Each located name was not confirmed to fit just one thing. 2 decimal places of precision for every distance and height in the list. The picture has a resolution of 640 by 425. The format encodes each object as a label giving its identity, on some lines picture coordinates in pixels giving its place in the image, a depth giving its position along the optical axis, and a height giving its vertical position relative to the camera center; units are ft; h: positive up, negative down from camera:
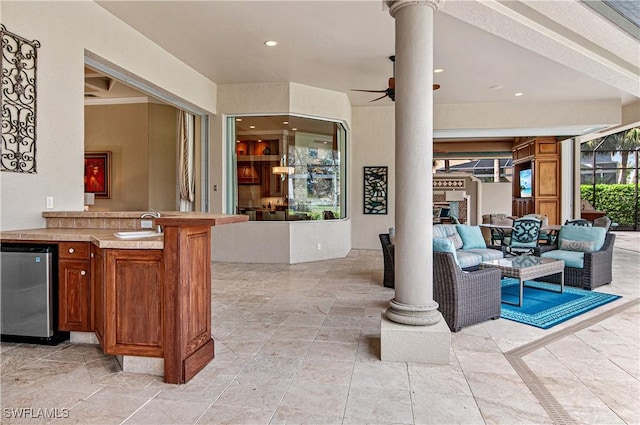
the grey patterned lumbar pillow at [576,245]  17.89 -1.83
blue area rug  13.01 -3.77
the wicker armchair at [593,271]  17.17 -2.95
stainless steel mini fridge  10.05 -2.16
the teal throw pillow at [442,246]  12.30 -1.25
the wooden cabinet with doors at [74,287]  10.20 -2.15
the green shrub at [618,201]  46.93 +0.77
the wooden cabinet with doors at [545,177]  35.47 +2.85
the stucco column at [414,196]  9.36 +0.29
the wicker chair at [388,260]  16.96 -2.39
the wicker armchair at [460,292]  11.60 -2.64
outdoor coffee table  14.34 -2.35
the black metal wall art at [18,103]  10.84 +3.07
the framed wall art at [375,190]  28.91 +1.33
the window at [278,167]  23.70 +2.56
